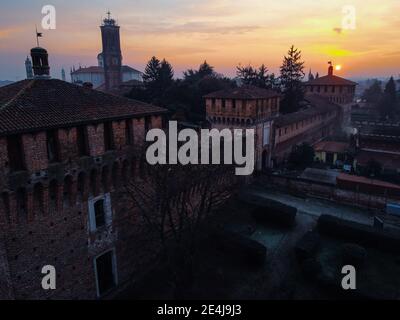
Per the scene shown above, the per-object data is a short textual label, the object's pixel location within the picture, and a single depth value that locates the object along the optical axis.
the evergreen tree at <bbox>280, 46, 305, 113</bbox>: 54.97
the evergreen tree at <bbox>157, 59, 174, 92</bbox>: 49.19
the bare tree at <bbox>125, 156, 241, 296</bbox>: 15.48
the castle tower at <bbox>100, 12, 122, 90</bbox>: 79.50
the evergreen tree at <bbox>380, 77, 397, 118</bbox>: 73.69
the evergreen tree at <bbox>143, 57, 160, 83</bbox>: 52.29
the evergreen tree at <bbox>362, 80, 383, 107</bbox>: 96.81
